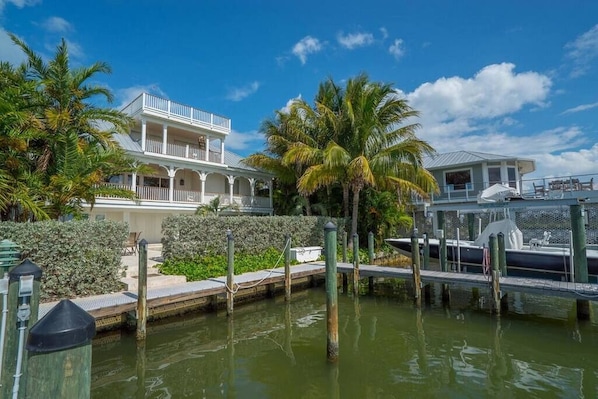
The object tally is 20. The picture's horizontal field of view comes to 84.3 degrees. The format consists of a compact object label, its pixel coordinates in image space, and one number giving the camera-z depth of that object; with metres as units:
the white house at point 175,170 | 18.78
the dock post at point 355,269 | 11.80
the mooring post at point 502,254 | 10.70
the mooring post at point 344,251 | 13.99
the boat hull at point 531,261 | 10.52
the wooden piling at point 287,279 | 10.66
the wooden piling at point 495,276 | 9.00
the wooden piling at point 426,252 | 13.06
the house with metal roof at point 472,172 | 23.38
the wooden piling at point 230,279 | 9.22
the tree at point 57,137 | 8.93
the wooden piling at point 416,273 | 10.22
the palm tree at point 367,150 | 16.59
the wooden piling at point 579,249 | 8.69
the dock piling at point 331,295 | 6.32
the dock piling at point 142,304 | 7.27
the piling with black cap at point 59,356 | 1.22
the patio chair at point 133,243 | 15.16
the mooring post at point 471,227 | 15.87
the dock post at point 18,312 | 2.71
